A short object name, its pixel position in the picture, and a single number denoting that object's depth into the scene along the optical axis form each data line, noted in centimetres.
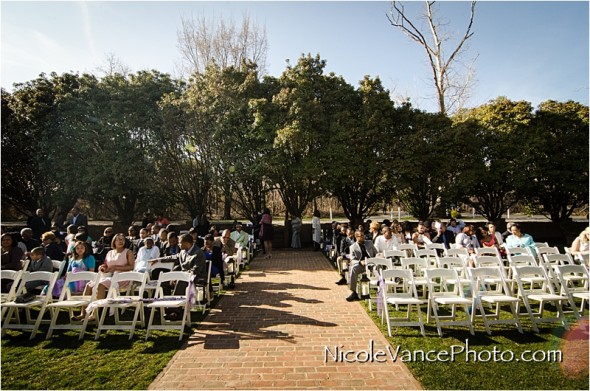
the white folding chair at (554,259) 676
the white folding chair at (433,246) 930
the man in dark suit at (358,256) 751
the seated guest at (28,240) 813
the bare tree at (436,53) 2277
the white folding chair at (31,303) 531
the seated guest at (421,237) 1009
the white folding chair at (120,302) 522
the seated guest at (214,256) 798
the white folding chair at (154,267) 636
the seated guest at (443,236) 1052
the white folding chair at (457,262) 669
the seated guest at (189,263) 611
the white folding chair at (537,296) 532
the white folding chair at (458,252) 791
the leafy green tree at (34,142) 1795
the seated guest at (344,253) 895
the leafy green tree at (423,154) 1549
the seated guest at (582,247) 739
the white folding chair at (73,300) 527
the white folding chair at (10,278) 558
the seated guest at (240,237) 1220
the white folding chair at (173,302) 525
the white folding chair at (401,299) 527
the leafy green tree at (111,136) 1700
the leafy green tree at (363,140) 1557
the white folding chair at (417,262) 668
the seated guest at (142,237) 888
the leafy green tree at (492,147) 1598
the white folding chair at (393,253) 790
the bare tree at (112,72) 1988
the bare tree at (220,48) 2312
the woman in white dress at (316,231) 1581
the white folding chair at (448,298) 520
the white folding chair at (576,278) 551
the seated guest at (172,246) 742
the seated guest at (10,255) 662
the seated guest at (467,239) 937
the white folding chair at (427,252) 816
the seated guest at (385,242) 886
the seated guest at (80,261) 651
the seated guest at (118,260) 663
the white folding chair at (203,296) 663
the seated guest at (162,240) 818
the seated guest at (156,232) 950
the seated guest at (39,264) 612
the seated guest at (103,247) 852
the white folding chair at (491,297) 524
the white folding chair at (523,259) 655
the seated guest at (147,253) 748
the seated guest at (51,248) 770
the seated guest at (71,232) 892
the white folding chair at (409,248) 871
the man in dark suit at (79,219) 1210
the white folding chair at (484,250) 772
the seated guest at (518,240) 850
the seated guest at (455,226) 1133
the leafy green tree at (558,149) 1620
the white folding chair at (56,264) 696
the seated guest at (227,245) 994
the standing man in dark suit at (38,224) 1164
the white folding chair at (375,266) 655
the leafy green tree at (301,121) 1527
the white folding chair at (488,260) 629
